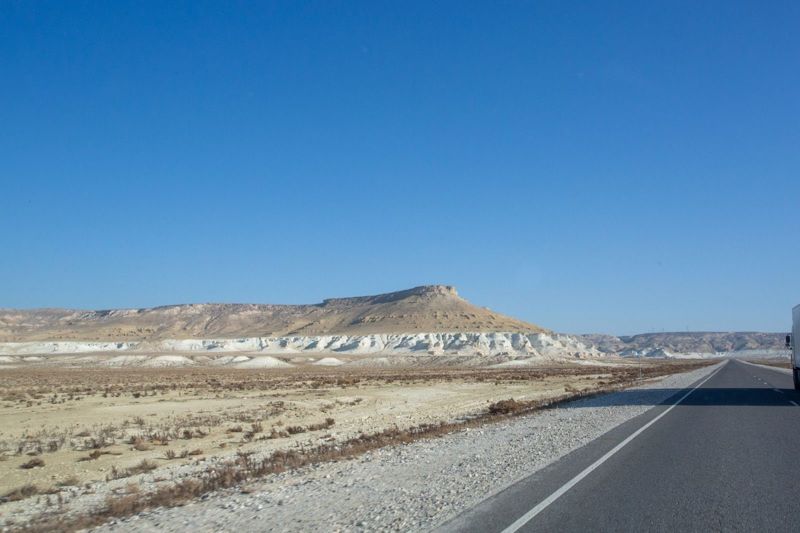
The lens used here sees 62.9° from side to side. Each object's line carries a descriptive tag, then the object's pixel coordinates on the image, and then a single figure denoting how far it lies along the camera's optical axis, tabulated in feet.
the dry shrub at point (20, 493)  39.96
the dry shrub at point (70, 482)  45.42
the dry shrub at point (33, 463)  52.26
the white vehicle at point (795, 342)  102.16
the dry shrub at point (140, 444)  62.54
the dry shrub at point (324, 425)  78.06
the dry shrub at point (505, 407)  87.76
